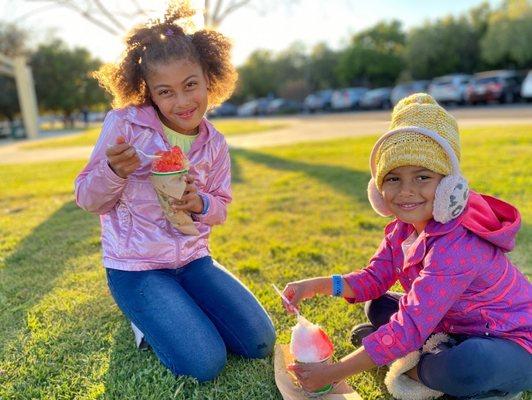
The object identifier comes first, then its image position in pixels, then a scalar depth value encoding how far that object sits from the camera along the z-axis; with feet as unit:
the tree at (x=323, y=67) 170.30
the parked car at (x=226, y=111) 155.08
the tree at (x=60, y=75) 125.80
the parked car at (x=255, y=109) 140.26
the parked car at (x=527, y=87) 72.95
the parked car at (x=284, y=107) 134.41
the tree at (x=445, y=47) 126.31
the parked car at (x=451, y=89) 85.51
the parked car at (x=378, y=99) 103.19
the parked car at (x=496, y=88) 78.48
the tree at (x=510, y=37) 105.09
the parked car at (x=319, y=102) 124.36
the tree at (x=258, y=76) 182.60
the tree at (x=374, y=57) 149.79
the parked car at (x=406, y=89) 94.38
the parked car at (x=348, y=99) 112.98
